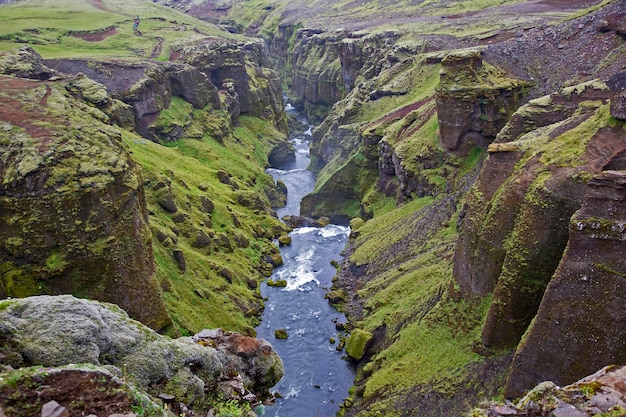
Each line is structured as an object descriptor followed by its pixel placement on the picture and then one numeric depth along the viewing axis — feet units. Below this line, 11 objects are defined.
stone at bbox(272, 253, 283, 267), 222.48
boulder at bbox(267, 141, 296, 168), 386.32
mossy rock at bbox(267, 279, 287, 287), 206.18
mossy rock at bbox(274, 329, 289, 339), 171.01
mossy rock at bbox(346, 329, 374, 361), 154.51
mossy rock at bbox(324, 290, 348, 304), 191.42
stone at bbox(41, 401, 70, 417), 42.34
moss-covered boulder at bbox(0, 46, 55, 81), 162.40
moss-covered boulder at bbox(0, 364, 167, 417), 43.24
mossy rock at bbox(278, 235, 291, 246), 243.19
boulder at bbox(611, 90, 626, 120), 94.73
